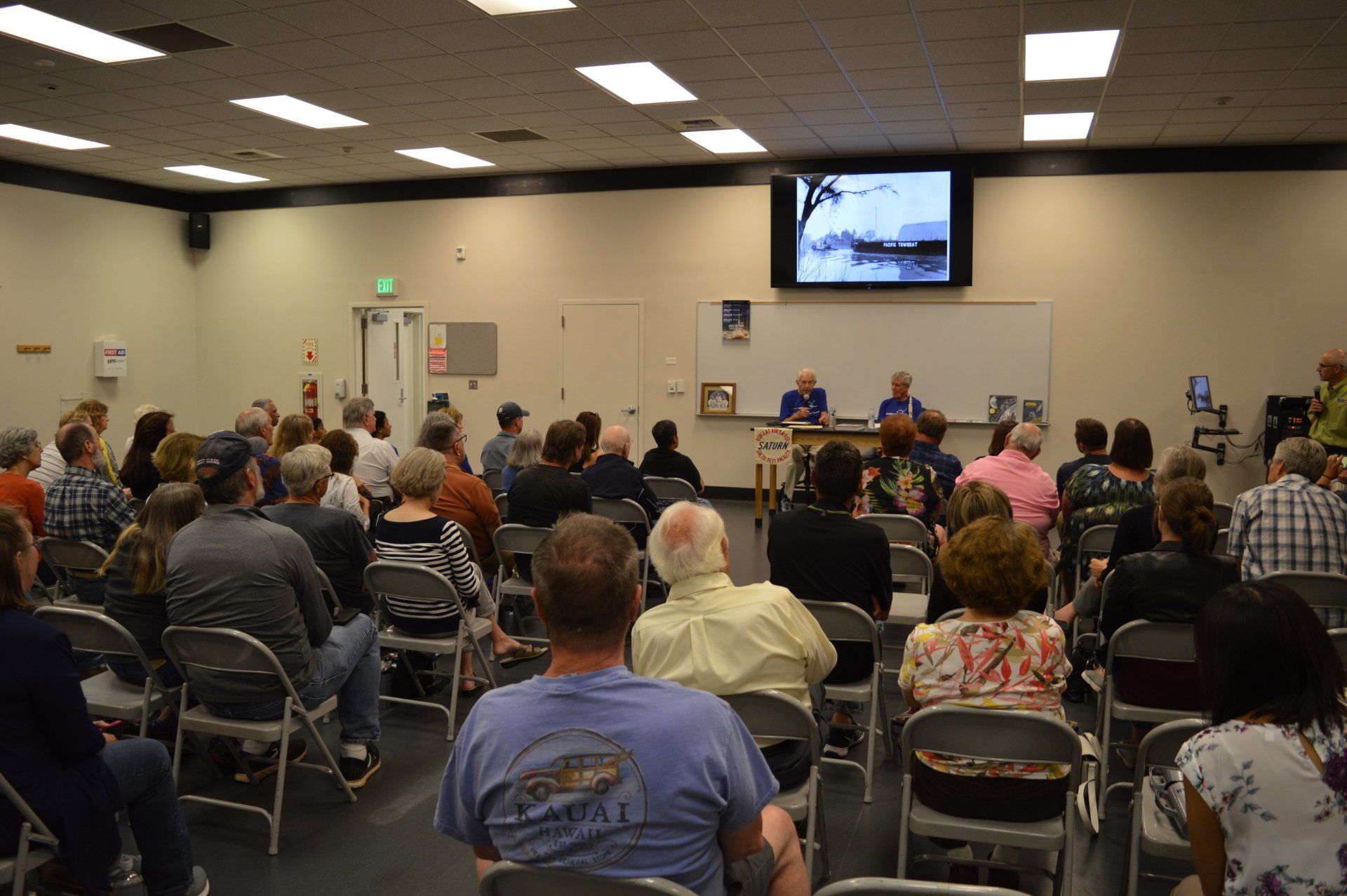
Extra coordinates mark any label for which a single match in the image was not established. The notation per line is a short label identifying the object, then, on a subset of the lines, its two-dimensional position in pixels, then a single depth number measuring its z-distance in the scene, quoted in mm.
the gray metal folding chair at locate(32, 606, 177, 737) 3262
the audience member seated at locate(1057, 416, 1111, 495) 5914
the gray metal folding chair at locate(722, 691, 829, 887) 2531
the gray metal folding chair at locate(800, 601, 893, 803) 3445
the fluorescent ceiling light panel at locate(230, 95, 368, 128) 8352
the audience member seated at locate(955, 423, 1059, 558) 5348
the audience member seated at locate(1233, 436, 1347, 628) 3947
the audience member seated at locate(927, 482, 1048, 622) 3701
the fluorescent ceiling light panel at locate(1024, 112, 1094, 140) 8461
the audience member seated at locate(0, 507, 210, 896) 2389
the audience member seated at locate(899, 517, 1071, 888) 2533
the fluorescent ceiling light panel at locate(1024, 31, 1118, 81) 6352
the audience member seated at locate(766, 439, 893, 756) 3719
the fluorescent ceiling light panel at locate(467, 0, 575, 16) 5855
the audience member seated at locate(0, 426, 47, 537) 5188
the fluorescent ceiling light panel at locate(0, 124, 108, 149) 9609
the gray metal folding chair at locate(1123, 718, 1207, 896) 2393
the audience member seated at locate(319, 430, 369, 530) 5234
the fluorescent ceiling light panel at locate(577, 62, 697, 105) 7262
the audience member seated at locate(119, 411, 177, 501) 4914
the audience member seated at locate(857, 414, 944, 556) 5297
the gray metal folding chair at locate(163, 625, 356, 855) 3162
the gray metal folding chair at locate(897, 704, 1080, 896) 2418
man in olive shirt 7988
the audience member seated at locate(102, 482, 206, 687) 3414
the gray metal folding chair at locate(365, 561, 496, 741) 4027
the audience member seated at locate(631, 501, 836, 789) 2629
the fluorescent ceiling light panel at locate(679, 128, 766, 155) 9345
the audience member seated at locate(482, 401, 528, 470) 7289
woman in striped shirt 4242
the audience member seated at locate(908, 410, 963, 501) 6012
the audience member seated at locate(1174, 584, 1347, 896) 1820
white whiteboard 9992
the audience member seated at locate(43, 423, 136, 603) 4605
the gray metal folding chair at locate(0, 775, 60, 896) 2363
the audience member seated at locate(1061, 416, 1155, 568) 4871
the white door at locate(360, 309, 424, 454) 12523
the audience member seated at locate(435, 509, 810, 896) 1633
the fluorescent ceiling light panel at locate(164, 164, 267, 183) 11438
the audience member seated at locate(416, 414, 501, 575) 5340
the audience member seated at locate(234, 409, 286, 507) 4938
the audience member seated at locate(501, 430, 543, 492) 6265
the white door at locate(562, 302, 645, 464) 11398
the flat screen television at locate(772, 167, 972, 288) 9906
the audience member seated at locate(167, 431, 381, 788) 3242
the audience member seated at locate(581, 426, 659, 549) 5871
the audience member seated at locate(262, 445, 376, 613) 4188
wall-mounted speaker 13344
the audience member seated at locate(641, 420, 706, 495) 6965
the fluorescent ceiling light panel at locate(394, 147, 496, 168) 10487
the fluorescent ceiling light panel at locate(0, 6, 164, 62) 6246
